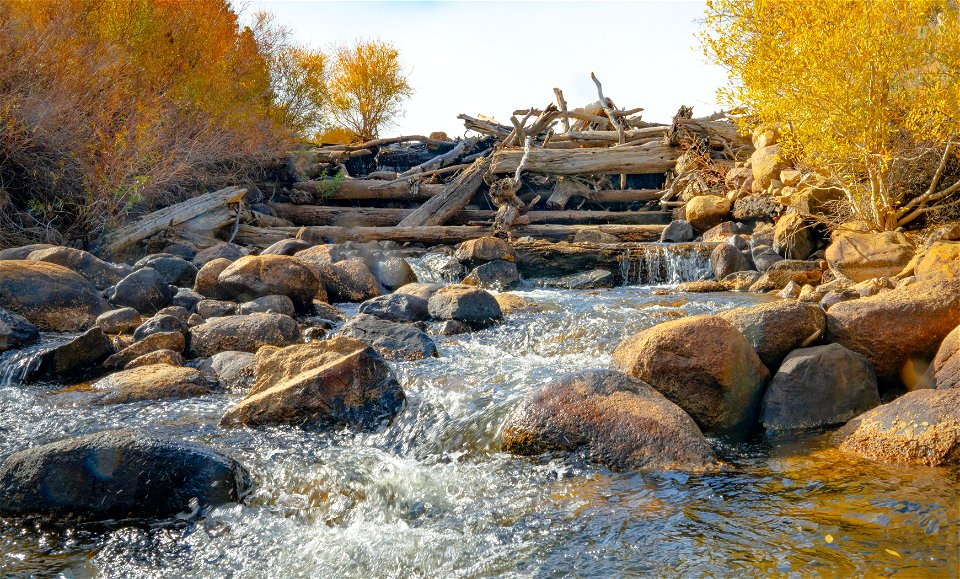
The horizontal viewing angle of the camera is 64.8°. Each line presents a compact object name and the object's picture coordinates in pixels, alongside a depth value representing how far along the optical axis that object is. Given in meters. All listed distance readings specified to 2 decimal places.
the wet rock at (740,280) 11.30
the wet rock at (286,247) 13.05
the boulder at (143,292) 9.56
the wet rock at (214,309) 9.15
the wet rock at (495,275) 12.43
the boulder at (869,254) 10.33
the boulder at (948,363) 5.43
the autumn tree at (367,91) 31.33
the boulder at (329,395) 5.77
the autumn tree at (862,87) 9.14
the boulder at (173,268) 11.25
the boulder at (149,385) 6.43
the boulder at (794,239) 12.22
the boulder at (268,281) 9.80
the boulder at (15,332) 7.75
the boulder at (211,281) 10.02
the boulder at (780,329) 6.06
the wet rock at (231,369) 6.91
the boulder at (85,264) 10.30
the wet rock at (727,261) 12.10
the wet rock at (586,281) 12.34
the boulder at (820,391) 5.56
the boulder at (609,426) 4.78
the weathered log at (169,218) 13.27
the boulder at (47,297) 8.60
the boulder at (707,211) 14.84
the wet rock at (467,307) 9.14
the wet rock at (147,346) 7.30
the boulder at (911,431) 4.63
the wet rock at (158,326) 7.91
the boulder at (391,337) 7.69
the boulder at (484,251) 13.20
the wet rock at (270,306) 9.19
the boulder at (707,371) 5.60
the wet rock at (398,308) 9.37
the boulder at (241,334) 7.89
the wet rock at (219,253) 13.02
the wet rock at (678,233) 14.87
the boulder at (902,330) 5.94
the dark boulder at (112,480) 4.22
